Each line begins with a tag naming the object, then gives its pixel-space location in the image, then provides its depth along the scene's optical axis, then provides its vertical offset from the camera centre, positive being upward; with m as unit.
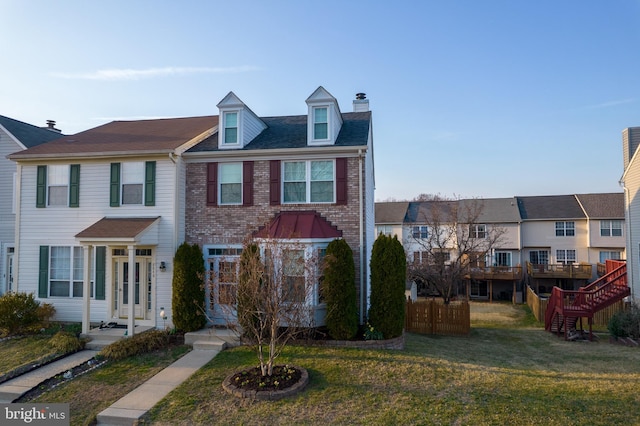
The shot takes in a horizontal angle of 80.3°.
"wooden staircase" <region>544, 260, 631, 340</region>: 15.51 -2.88
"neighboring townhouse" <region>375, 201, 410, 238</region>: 35.53 +1.78
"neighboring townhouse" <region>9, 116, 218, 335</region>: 12.91 +0.63
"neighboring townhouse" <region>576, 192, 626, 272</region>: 30.78 +0.31
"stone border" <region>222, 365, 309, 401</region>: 7.49 -3.14
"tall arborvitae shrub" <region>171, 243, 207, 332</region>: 11.86 -1.68
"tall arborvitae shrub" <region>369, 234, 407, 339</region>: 11.23 -1.60
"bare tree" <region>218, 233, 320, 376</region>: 8.19 -1.23
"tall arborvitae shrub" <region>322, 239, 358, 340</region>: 11.01 -1.74
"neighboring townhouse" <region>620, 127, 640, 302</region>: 17.50 +1.71
